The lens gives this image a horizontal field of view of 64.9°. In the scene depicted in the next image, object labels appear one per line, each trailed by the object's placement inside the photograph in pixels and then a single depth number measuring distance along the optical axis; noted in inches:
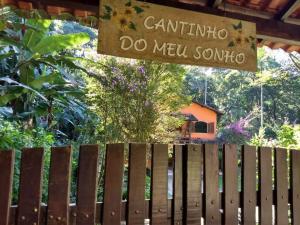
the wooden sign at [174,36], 59.1
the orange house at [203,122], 529.5
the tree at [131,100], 208.5
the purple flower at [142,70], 211.5
